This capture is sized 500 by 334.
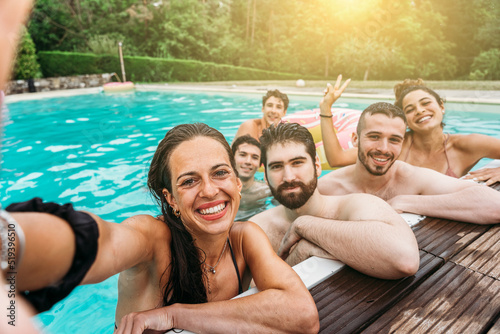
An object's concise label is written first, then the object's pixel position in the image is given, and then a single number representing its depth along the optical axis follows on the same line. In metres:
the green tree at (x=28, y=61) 16.56
